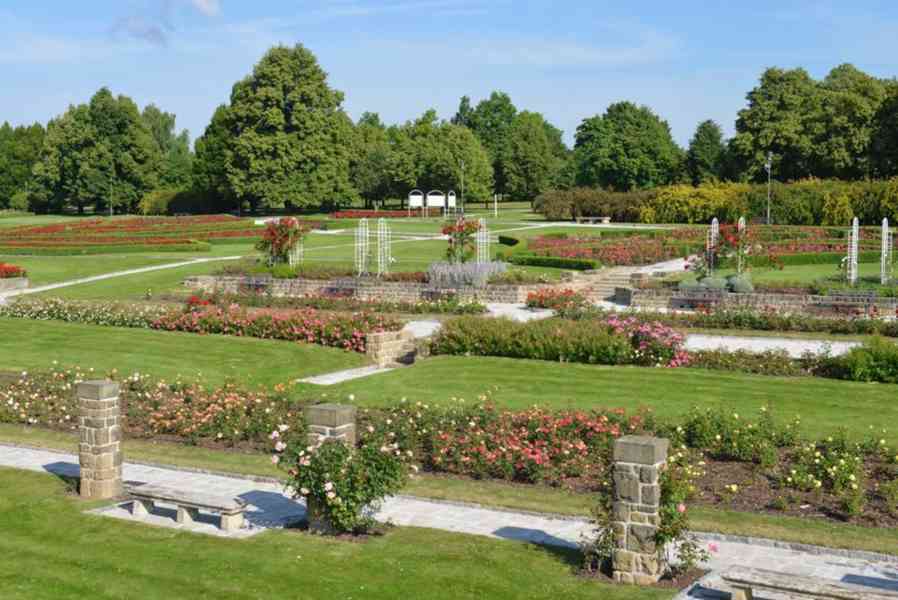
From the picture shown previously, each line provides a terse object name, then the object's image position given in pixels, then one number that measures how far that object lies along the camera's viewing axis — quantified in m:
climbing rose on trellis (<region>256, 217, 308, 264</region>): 32.56
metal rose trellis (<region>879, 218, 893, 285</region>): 26.76
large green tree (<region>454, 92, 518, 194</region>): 108.06
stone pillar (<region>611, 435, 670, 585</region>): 8.88
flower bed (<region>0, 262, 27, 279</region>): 33.88
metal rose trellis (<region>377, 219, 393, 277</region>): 31.40
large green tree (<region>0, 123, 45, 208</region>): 98.44
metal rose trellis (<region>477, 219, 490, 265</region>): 31.96
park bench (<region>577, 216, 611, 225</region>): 61.84
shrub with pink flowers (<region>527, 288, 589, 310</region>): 25.60
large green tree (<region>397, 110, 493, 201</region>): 76.25
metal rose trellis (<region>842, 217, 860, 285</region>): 26.67
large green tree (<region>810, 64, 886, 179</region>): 58.94
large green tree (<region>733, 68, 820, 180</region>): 62.94
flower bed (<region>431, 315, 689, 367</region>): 17.92
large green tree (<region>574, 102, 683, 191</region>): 81.75
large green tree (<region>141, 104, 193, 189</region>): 93.12
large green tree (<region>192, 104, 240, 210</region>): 74.12
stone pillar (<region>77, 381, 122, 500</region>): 11.90
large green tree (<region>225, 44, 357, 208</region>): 67.88
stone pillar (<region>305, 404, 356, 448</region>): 10.38
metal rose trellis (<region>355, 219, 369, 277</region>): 31.94
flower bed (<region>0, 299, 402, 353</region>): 21.50
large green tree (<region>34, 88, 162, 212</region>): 78.75
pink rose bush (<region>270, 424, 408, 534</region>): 10.13
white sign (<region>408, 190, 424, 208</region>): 67.44
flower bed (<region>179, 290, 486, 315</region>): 26.09
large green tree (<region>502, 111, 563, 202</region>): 89.06
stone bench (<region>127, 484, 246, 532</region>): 10.66
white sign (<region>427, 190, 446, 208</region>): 69.06
